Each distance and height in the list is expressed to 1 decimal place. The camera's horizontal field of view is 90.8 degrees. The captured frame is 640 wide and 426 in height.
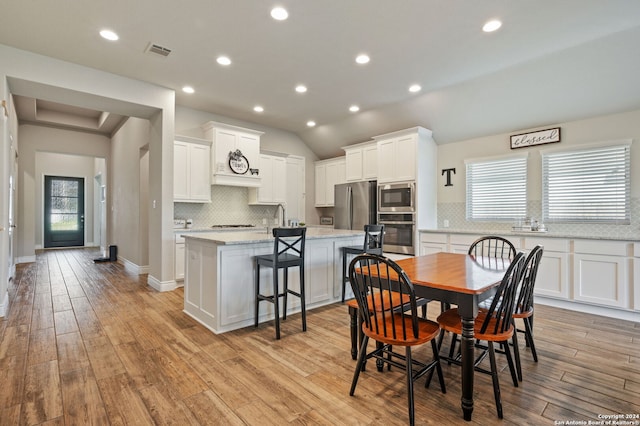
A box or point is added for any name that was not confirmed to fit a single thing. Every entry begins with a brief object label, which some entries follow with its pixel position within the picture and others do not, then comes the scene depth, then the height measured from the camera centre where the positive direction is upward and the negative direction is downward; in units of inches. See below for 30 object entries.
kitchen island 121.2 -26.8
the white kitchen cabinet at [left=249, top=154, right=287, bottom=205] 250.7 +25.5
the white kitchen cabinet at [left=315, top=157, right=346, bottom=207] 273.3 +31.9
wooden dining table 69.9 -17.3
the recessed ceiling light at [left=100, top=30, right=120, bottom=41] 125.6 +72.3
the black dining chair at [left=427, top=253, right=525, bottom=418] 71.7 -27.9
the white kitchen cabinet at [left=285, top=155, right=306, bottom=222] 275.6 +23.0
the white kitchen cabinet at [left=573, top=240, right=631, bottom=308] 136.5 -26.5
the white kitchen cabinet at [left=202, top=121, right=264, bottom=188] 217.9 +44.7
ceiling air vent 135.3 +71.9
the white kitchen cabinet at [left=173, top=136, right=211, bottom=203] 203.8 +28.9
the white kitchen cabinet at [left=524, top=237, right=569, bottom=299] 150.9 -27.5
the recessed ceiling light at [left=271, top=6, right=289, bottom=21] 110.3 +71.7
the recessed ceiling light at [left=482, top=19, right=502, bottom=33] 116.5 +70.7
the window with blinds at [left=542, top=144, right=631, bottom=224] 155.9 +14.9
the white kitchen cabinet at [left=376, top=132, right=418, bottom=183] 207.5 +38.1
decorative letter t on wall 214.8 +27.5
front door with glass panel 384.8 +2.9
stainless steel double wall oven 207.5 -1.1
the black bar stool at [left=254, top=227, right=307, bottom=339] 116.4 -19.1
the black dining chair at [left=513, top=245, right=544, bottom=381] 86.3 -24.9
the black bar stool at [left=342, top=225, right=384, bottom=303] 147.6 -16.3
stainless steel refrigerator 233.6 +6.9
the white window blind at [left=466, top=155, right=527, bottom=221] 187.2 +15.4
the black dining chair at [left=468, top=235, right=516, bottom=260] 169.2 -19.4
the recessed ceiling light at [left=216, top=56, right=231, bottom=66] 146.0 +72.5
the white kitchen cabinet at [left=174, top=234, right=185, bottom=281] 190.5 -27.1
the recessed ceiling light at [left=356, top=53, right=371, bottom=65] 144.0 +71.9
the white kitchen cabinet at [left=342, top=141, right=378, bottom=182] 236.8 +40.5
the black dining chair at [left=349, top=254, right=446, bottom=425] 70.2 -27.7
